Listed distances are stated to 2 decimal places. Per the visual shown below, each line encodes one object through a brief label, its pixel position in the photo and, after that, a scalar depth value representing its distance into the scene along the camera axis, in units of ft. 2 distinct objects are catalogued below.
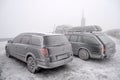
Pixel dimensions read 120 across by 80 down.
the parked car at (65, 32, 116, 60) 15.39
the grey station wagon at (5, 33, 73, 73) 10.84
